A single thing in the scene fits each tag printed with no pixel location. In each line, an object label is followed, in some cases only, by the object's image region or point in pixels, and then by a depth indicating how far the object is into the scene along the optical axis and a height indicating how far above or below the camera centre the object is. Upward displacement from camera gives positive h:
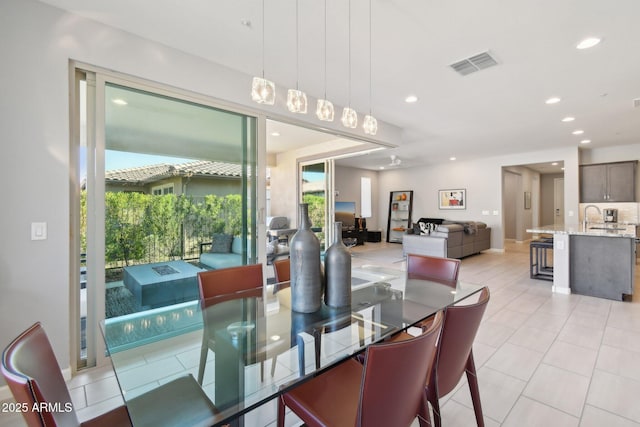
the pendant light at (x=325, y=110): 2.02 +0.73
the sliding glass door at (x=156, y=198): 2.27 +0.16
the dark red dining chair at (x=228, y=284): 1.93 -0.50
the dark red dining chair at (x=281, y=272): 2.42 -0.49
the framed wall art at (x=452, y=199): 8.76 +0.44
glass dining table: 1.05 -0.59
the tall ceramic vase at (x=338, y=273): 1.55 -0.33
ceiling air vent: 2.72 +1.47
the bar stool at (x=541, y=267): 4.86 -1.02
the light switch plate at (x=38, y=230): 1.98 -0.10
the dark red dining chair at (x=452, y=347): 1.18 -0.59
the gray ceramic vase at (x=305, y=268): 1.49 -0.28
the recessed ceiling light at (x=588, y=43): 2.42 +1.45
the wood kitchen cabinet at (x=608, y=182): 6.36 +0.67
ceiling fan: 7.74 +1.49
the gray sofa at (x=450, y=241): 6.20 -0.64
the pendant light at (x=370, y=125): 2.24 +0.70
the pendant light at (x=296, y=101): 1.88 +0.74
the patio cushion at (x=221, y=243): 2.97 -0.30
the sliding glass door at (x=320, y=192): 6.78 +0.53
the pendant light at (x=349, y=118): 2.09 +0.70
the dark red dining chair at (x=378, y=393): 0.85 -0.63
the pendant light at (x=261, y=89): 1.74 +0.75
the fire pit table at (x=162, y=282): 2.51 -0.62
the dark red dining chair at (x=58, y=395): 0.70 -0.59
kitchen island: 3.81 -0.69
